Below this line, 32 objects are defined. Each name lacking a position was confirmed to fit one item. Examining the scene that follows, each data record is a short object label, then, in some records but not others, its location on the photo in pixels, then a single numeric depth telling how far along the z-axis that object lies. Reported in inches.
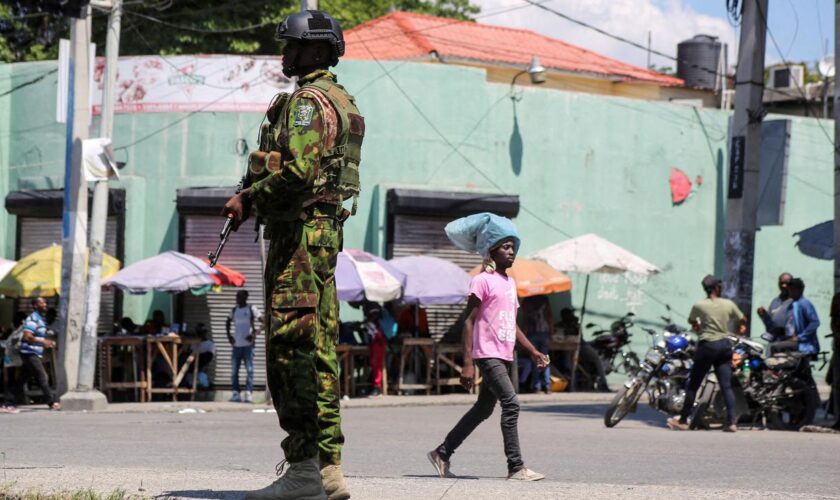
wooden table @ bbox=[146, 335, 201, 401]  873.5
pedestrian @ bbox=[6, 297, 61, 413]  796.6
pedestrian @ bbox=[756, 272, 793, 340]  703.7
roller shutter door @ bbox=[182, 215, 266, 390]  952.3
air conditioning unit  1518.2
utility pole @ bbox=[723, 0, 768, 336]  727.1
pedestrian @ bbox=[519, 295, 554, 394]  968.9
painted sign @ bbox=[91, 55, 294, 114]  964.0
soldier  242.8
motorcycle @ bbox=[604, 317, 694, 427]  641.0
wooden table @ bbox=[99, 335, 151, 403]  867.4
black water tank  1630.2
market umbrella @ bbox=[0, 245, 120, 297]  871.1
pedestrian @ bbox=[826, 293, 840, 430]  628.1
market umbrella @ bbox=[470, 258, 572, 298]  916.0
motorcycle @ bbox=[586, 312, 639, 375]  1029.2
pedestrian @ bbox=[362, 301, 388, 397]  904.3
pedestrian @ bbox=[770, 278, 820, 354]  661.3
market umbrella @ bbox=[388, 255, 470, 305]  898.1
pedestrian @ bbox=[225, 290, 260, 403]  889.5
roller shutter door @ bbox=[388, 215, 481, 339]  991.0
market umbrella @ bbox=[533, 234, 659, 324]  965.2
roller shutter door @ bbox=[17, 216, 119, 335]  978.7
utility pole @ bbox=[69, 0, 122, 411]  775.7
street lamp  1040.2
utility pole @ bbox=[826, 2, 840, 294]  688.4
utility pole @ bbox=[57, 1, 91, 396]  773.3
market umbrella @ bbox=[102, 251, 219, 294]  848.3
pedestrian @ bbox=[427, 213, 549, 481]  371.9
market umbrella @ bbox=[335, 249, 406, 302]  861.8
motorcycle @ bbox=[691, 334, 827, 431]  634.8
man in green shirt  616.4
